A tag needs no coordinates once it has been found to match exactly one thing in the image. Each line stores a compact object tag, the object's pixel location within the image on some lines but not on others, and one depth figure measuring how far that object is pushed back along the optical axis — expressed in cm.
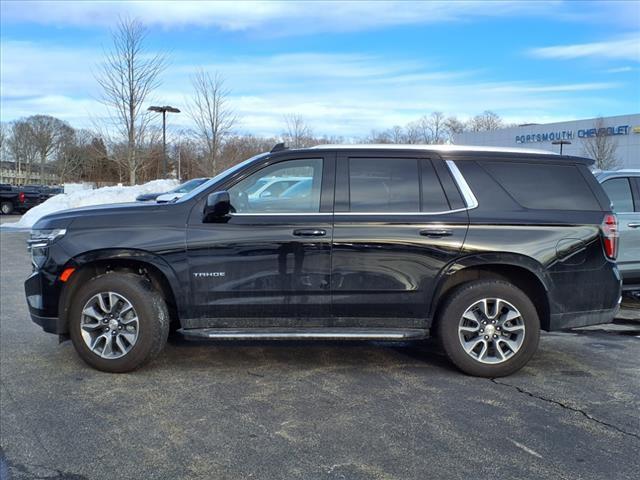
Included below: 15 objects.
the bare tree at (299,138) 3438
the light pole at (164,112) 2313
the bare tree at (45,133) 9488
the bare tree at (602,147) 4262
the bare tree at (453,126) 7478
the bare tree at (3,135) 9719
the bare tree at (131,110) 2145
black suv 462
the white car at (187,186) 1769
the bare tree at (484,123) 8375
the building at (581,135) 4372
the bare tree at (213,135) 2641
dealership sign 4403
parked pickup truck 2902
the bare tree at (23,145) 9569
